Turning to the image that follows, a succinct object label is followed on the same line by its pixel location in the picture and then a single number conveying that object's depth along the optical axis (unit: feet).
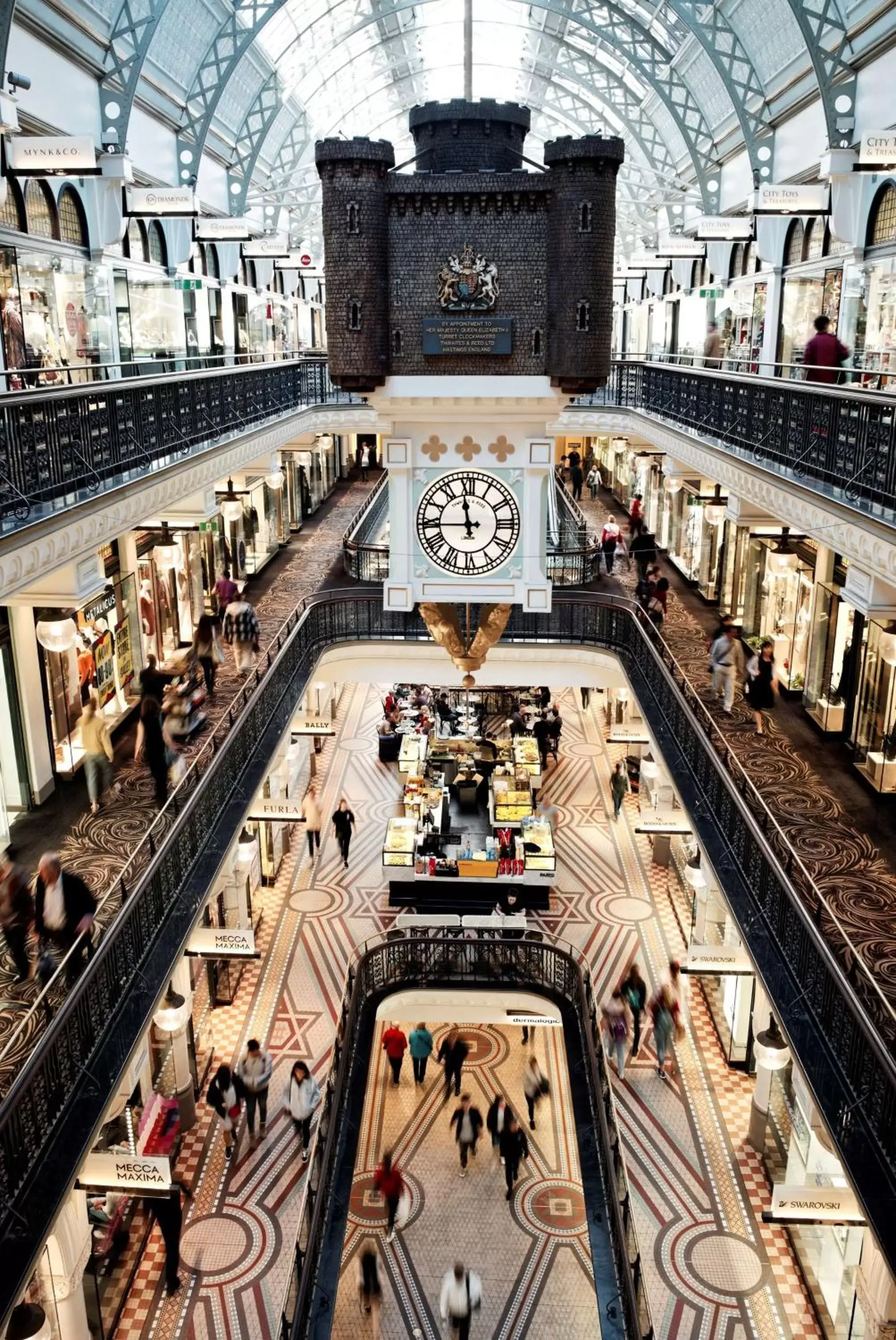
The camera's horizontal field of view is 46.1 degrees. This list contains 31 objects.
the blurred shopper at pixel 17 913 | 25.40
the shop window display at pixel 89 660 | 36.46
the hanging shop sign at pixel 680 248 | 75.31
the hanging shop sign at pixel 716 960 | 36.76
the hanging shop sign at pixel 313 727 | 61.41
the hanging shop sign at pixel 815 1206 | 26.25
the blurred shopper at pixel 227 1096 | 41.16
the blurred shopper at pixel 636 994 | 46.83
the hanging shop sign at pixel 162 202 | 52.85
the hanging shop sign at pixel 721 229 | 62.80
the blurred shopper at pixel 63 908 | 24.98
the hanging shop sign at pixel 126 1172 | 25.44
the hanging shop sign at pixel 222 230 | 65.10
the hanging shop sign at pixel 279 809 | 48.60
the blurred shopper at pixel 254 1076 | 41.39
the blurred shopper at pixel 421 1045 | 49.03
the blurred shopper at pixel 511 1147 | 41.83
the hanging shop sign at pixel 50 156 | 40.86
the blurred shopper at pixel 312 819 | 64.44
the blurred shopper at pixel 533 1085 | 46.80
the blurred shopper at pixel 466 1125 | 42.98
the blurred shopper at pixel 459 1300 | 33.09
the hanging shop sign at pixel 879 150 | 40.63
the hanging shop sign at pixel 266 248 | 75.05
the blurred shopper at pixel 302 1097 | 41.14
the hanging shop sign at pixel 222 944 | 35.91
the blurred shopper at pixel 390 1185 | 39.70
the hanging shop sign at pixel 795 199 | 50.03
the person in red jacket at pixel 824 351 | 36.78
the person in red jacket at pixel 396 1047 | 48.96
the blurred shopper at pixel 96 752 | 33.40
